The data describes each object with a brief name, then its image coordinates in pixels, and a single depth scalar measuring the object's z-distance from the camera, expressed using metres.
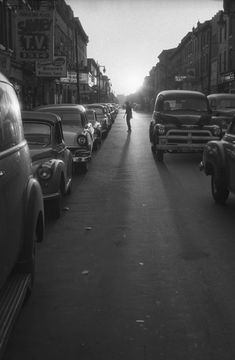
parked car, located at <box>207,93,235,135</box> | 21.64
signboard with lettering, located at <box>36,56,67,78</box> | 27.95
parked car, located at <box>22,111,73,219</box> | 7.93
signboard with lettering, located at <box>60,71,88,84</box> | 48.10
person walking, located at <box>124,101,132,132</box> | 31.75
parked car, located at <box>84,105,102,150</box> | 19.57
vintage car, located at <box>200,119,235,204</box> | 8.30
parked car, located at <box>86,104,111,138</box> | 26.54
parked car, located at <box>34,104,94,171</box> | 12.84
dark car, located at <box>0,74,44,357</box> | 3.61
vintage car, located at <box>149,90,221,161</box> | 15.39
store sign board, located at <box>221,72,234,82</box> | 51.33
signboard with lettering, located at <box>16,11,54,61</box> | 23.22
